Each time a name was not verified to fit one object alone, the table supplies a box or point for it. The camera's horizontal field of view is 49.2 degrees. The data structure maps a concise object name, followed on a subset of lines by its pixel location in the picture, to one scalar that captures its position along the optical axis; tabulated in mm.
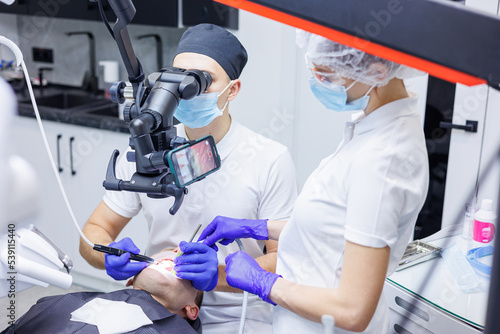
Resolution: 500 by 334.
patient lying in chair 1334
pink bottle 1645
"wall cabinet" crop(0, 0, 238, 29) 2671
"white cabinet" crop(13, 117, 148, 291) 2895
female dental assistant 971
